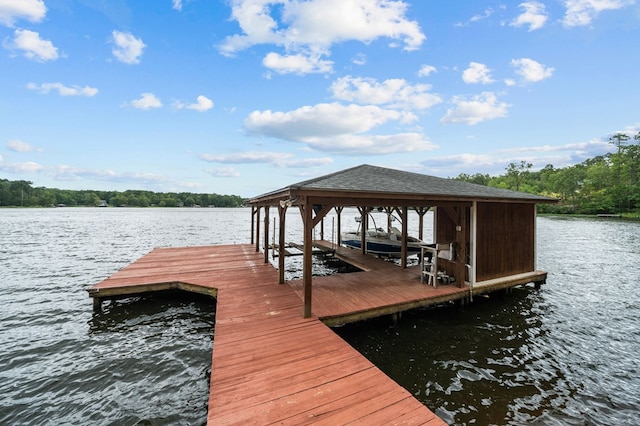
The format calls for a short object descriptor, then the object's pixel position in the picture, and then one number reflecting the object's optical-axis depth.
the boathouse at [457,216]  5.44
